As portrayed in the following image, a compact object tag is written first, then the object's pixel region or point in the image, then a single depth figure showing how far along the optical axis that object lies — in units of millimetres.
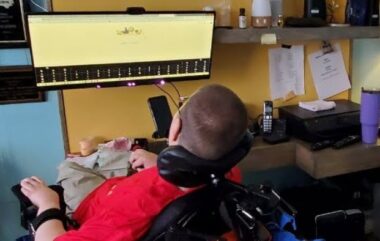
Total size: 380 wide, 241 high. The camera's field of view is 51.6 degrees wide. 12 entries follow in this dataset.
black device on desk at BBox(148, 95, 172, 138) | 1742
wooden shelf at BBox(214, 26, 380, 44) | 1730
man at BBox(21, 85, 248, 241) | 844
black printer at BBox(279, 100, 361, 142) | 1798
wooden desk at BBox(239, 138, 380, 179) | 1694
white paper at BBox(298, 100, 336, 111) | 1947
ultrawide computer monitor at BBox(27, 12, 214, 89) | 1458
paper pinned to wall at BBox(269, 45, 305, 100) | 2059
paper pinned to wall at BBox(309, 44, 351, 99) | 2123
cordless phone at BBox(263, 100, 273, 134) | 1928
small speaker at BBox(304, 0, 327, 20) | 1921
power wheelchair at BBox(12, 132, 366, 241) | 791
